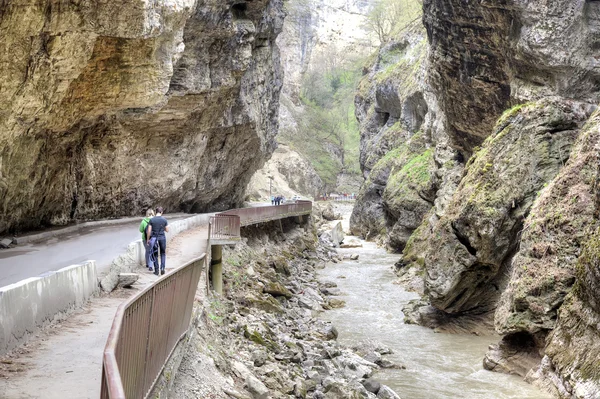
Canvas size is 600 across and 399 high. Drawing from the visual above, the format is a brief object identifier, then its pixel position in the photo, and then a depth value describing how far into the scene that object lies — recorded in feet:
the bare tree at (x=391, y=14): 250.98
